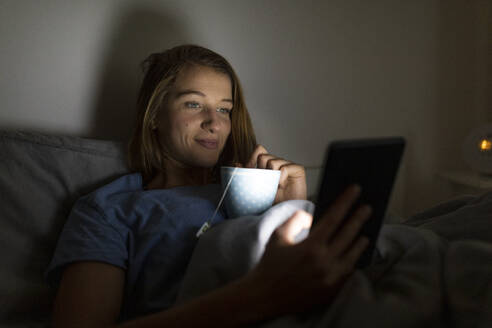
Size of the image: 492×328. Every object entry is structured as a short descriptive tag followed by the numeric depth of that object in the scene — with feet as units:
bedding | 1.60
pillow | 2.77
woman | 1.71
